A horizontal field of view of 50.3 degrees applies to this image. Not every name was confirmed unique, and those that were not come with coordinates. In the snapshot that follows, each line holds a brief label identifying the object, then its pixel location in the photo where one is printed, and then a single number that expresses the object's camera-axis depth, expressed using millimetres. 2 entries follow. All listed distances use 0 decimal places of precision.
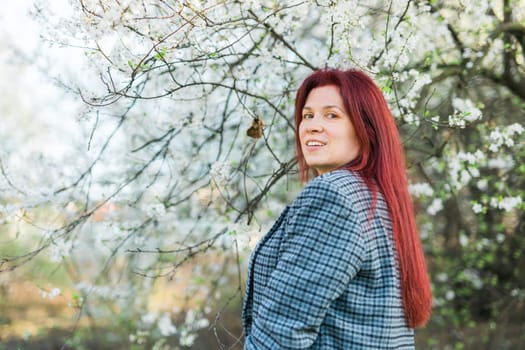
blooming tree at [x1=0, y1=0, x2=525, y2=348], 2205
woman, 1398
